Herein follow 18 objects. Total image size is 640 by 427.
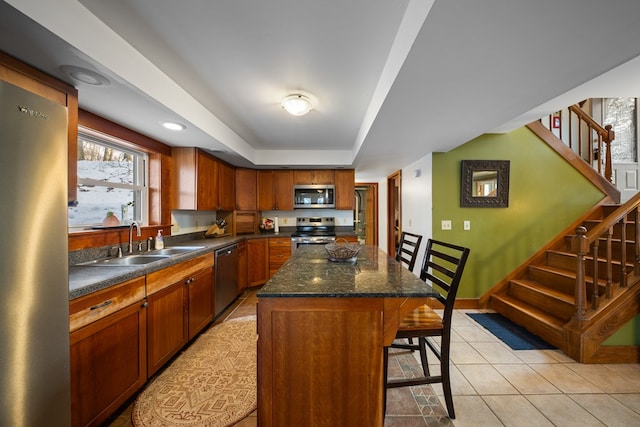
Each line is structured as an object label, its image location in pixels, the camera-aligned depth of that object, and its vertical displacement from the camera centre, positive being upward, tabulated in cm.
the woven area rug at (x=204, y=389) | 156 -126
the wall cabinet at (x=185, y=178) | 306 +42
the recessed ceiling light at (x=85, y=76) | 139 +80
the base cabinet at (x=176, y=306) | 183 -80
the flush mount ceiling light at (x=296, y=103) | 224 +98
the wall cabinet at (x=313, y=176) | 458 +66
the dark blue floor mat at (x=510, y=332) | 238 -126
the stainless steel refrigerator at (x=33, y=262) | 91 -19
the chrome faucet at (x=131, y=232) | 234 -18
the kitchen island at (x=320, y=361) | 124 -73
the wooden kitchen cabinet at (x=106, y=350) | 128 -79
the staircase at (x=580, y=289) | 211 -79
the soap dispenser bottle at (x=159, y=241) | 267 -30
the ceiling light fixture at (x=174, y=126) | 225 +80
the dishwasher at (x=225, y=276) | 292 -81
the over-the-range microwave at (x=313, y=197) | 457 +27
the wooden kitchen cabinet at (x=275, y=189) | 456 +42
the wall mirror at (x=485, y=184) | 320 +35
